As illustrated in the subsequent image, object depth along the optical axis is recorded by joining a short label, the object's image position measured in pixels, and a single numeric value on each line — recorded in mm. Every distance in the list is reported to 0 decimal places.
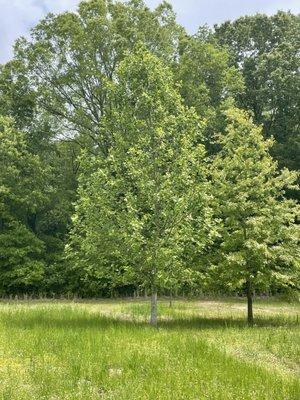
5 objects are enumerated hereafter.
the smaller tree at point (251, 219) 19922
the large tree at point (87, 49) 41375
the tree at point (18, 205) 39750
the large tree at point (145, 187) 19016
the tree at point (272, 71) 43844
